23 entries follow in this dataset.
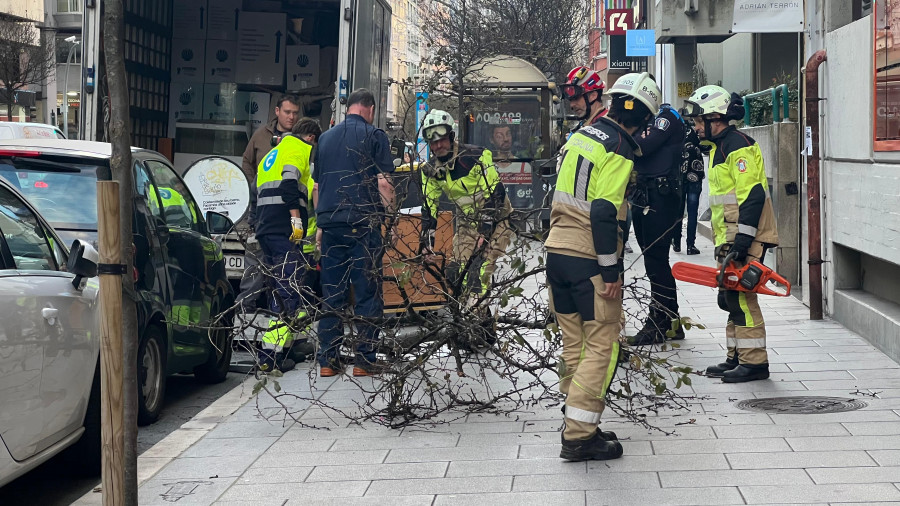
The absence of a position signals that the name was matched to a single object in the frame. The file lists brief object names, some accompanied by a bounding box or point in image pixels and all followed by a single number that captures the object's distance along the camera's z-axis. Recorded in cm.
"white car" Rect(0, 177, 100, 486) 507
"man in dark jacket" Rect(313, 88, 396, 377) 792
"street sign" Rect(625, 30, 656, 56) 2956
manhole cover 669
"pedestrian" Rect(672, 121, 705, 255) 1511
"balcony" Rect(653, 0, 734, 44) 2066
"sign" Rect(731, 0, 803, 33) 1076
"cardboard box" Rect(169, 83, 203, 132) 1440
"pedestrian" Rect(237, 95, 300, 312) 900
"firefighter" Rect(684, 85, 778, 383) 753
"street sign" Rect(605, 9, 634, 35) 3622
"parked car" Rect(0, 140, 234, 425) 736
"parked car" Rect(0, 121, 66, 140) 1883
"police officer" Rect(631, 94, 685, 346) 911
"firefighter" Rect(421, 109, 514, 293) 714
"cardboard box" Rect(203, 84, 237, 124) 1451
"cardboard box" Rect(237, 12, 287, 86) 1461
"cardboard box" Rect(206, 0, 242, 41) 1441
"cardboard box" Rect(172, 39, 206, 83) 1445
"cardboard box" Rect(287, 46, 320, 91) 1477
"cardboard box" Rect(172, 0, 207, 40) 1428
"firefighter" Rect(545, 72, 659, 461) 572
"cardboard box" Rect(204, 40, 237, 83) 1454
